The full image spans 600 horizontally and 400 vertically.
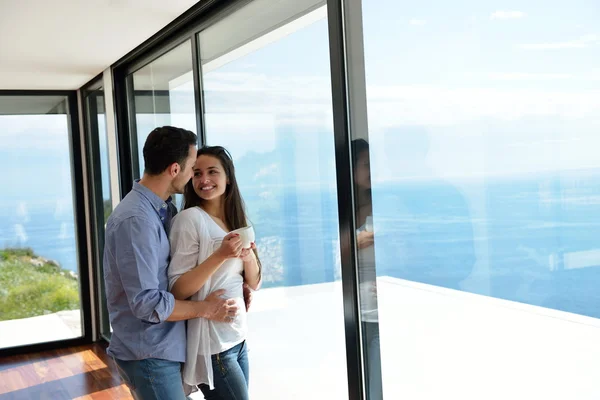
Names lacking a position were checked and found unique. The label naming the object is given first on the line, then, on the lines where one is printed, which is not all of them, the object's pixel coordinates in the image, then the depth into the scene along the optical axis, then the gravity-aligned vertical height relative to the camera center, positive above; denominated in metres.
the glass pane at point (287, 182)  2.79 +0.04
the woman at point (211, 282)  2.20 -0.27
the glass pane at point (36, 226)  6.36 -0.17
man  2.10 -0.26
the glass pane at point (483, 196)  1.70 -0.05
